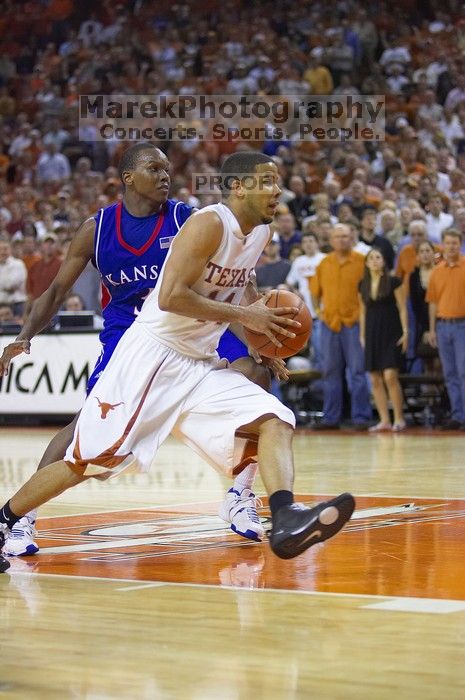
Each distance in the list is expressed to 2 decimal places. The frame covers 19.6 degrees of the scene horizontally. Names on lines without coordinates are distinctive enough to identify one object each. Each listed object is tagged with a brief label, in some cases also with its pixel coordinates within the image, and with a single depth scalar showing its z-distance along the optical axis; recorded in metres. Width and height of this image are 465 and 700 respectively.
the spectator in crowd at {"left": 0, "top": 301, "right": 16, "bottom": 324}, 15.67
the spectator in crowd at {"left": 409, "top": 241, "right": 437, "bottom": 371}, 13.61
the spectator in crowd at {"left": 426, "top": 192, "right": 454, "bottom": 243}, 14.13
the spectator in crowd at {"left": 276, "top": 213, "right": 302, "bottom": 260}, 15.18
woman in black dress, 13.41
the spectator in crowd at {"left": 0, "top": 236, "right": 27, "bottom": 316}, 15.72
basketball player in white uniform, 5.11
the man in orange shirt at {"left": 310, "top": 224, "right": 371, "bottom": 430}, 13.76
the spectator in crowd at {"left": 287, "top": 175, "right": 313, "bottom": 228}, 16.12
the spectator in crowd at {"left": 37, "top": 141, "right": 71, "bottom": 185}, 20.67
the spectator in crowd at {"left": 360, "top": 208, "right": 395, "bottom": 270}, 13.95
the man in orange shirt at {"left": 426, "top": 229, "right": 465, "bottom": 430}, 13.09
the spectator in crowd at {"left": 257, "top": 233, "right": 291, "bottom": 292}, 14.41
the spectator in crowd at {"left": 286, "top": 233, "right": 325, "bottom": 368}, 14.27
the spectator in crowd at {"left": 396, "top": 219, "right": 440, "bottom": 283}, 13.53
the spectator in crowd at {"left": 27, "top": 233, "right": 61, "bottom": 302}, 15.55
